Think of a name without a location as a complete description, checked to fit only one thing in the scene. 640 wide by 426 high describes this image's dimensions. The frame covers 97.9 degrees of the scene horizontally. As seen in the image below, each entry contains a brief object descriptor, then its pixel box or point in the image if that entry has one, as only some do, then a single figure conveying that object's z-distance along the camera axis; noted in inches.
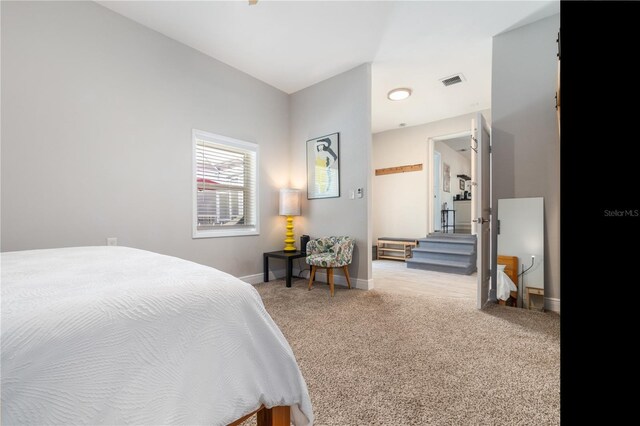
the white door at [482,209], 96.1
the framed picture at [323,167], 137.6
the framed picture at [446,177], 267.2
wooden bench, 209.2
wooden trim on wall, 213.9
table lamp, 141.9
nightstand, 128.6
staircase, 165.8
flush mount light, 155.9
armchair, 118.6
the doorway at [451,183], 211.3
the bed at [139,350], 21.4
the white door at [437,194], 235.1
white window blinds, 120.5
